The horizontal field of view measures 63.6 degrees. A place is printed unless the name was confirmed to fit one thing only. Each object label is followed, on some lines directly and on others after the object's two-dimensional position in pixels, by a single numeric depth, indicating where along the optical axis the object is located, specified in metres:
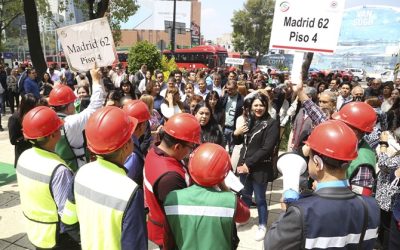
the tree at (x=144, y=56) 18.02
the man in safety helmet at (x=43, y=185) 2.24
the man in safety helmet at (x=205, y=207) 1.96
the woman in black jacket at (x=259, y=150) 4.05
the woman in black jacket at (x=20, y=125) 4.12
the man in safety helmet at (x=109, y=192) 1.77
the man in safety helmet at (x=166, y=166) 2.22
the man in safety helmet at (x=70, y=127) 3.52
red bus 32.94
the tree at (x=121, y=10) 23.90
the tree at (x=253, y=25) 50.88
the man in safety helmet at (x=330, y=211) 1.66
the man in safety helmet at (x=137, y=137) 2.83
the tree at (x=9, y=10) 24.21
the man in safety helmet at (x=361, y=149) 2.62
